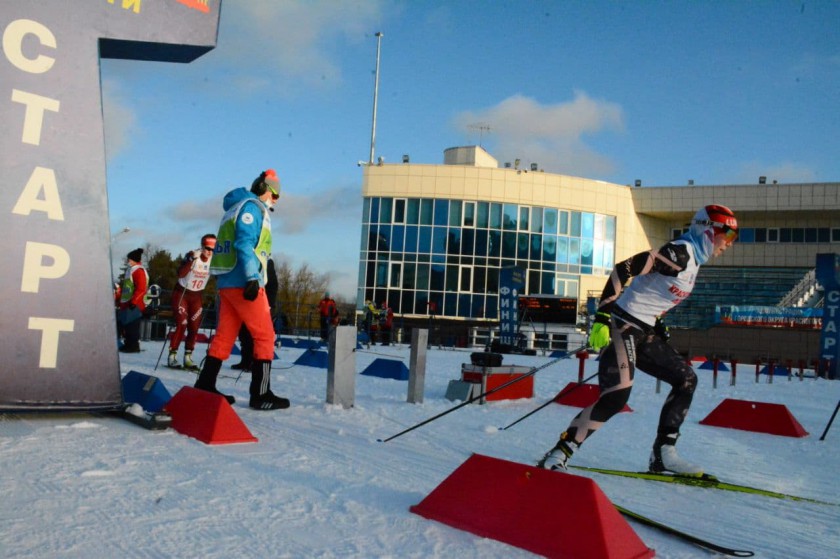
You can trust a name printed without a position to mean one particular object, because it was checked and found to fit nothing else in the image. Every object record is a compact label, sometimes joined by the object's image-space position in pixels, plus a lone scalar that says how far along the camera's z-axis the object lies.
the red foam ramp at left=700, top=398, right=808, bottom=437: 6.54
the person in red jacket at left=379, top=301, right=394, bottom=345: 26.44
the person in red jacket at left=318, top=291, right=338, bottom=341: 21.05
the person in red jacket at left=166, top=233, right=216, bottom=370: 8.72
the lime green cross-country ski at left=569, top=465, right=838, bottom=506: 3.85
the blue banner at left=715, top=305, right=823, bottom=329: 32.16
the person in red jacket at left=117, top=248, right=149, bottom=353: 10.88
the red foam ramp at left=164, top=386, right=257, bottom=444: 4.07
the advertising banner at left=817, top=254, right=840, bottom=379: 18.17
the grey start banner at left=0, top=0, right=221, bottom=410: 4.04
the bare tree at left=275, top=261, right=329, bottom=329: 64.75
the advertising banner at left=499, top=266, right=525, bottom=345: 21.91
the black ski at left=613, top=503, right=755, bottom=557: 2.52
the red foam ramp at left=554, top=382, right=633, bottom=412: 7.88
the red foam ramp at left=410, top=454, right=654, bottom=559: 2.35
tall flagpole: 41.31
